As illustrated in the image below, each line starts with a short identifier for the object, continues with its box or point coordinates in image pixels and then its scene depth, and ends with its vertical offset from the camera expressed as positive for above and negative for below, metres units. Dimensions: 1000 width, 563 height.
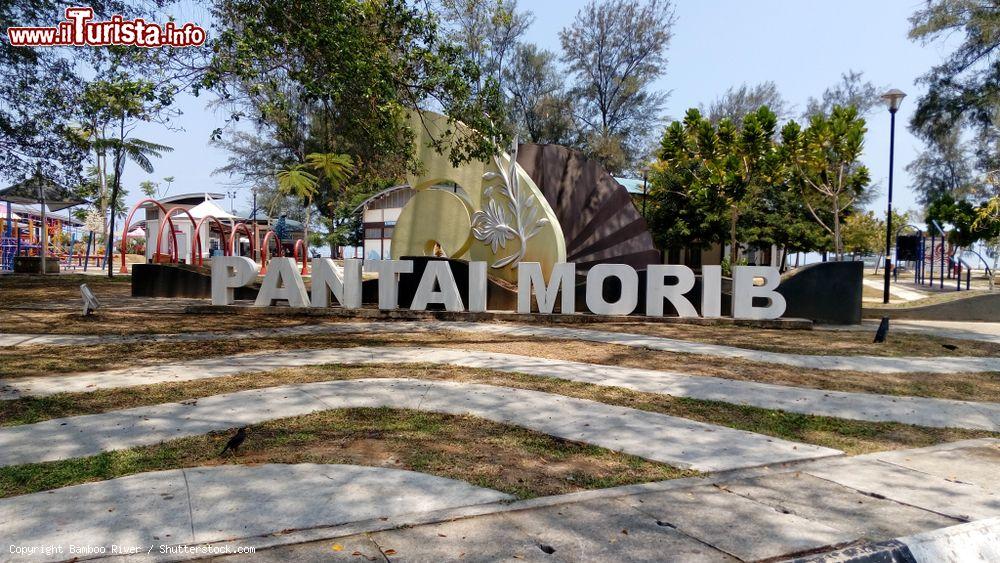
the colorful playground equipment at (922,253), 29.86 +1.75
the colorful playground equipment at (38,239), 32.91 +1.36
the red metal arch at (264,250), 26.80 +0.86
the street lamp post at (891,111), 19.19 +5.34
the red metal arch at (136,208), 23.13 +2.05
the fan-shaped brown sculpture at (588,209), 16.94 +1.81
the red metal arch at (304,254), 28.15 +0.71
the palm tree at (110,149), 18.86 +6.07
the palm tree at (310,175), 27.20 +4.38
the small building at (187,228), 33.22 +2.43
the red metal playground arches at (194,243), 23.03 +1.12
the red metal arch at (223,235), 24.83 +1.24
